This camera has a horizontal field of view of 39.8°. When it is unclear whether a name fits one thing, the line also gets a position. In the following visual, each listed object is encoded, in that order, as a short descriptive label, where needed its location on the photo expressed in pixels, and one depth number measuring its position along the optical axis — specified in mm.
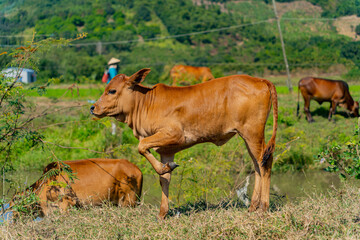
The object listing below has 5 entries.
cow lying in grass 7328
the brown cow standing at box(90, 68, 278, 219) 5918
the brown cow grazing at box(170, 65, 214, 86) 21566
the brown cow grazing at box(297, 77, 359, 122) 17750
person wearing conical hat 13645
